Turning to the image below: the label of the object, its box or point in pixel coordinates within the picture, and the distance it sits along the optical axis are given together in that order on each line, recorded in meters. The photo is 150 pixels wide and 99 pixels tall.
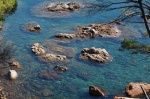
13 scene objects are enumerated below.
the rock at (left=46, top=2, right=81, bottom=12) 58.59
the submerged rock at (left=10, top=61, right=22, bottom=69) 37.96
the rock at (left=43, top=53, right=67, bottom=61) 40.47
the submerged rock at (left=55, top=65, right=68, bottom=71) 37.89
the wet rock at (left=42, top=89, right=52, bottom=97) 32.56
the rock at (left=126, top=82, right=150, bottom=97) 32.78
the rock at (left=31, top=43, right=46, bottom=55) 41.88
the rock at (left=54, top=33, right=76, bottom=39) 47.09
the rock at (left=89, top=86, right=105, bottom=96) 32.81
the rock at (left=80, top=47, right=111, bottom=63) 40.70
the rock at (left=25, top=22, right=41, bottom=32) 49.43
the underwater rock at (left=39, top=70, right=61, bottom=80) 36.16
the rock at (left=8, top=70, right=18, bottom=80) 34.91
